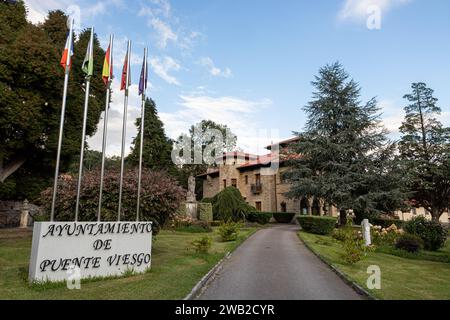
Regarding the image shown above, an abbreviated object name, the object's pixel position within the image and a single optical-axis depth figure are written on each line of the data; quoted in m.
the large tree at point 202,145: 48.16
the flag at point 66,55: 9.71
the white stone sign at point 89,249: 7.82
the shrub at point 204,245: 12.91
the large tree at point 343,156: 24.20
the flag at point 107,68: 10.48
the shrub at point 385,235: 17.64
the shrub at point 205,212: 30.50
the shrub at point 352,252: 10.82
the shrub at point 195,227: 23.30
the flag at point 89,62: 9.99
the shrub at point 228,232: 17.23
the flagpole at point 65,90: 8.42
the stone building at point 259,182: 35.91
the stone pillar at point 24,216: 21.92
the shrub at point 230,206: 30.68
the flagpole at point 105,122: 9.41
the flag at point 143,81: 11.62
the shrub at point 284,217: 35.25
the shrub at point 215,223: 29.26
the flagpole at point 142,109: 10.11
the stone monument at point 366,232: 15.84
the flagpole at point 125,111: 9.98
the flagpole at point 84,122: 8.79
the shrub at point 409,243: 14.94
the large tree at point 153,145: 38.44
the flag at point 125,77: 11.13
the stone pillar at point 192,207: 30.72
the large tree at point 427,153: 33.28
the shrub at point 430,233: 15.97
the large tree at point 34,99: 18.39
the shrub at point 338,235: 18.20
